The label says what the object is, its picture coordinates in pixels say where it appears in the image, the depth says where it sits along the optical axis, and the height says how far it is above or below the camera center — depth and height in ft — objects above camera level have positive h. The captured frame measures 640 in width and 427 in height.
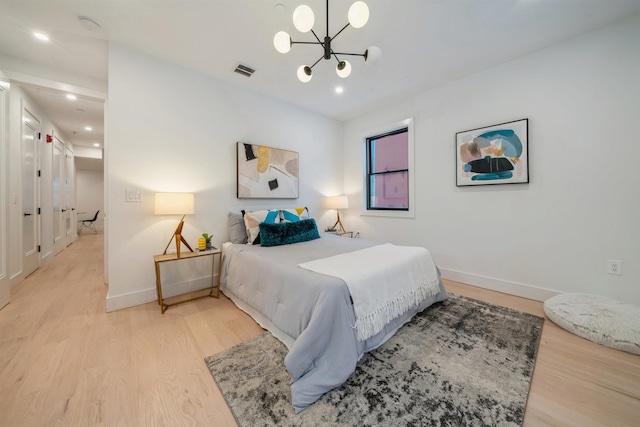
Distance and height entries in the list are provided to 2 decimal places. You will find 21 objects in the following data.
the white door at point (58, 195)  14.85 +1.17
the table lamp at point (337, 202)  13.21 +0.62
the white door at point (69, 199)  17.86 +1.16
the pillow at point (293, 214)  10.22 -0.06
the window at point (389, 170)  12.21 +2.41
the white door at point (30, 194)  10.15 +0.90
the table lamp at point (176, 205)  7.67 +0.26
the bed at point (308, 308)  4.39 -2.32
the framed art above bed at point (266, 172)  10.27 +1.94
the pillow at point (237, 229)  9.60 -0.68
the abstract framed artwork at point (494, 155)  8.38 +2.27
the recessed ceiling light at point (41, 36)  7.11 +5.49
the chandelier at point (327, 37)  4.51 +3.85
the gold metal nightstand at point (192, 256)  7.48 -2.02
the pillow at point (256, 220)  9.14 -0.30
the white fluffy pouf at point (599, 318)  5.58 -2.79
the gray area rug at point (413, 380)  3.85 -3.36
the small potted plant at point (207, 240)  8.74 -1.03
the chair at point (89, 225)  24.97 -1.39
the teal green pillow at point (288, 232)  8.75 -0.78
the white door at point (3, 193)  7.39 +0.66
